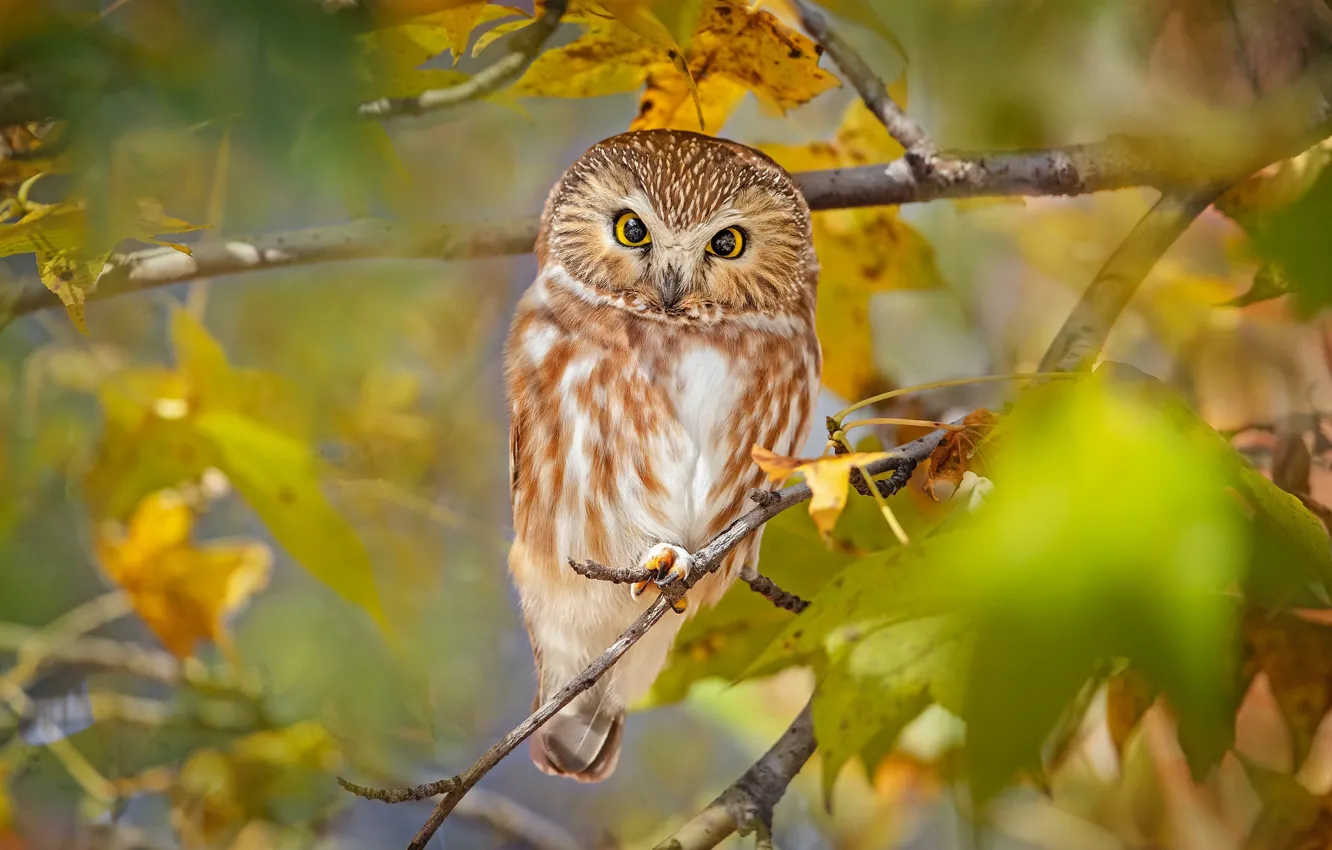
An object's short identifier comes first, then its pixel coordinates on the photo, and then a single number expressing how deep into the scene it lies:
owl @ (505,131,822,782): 4.98
